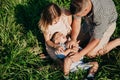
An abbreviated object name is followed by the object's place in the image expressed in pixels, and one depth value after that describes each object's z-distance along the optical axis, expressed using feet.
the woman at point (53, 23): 9.53
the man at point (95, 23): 8.65
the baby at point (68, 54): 9.17
